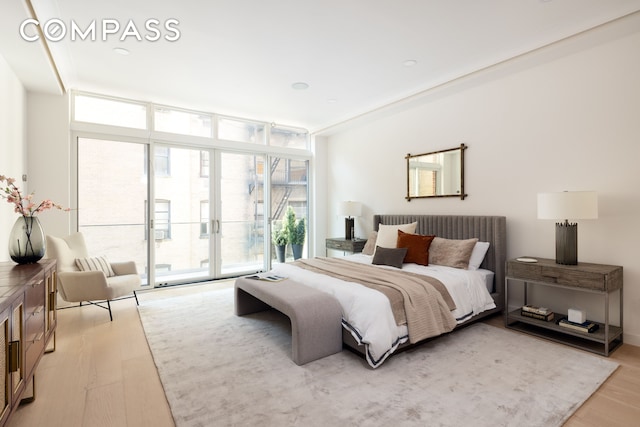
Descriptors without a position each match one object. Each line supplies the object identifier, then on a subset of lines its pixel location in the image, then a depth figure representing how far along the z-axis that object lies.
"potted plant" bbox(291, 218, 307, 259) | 6.45
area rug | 1.91
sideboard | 1.49
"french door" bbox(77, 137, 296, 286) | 4.72
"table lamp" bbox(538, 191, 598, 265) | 2.79
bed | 2.52
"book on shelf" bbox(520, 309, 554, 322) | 3.09
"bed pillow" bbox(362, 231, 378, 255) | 4.71
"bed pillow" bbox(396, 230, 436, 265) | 3.87
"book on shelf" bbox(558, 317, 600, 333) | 2.83
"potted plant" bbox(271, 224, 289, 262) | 6.37
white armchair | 3.42
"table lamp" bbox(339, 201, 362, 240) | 5.58
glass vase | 2.37
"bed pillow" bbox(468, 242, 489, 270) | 3.69
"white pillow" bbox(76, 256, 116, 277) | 3.75
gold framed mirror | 4.24
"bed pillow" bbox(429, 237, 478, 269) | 3.67
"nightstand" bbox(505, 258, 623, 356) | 2.68
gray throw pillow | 3.82
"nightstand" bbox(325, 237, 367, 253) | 5.41
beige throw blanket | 2.67
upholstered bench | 2.56
